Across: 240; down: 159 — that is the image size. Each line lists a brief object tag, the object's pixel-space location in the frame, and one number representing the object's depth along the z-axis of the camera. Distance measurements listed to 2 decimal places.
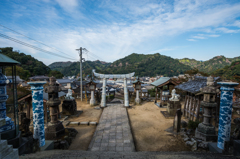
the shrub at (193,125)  7.37
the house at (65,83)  36.17
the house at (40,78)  38.25
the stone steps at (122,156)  3.36
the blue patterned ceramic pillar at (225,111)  4.39
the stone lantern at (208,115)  6.03
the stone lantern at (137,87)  14.03
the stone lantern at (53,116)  6.48
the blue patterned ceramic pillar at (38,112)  4.72
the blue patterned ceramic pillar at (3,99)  3.53
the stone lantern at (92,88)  13.66
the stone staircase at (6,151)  2.33
